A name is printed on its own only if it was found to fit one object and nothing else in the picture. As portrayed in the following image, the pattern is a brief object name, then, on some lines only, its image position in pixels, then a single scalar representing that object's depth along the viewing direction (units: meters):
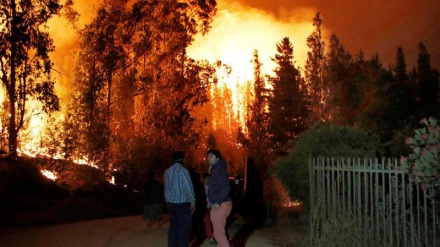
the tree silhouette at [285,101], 50.16
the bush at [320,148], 14.12
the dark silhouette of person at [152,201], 15.22
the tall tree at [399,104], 39.19
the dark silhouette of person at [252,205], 14.15
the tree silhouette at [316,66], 40.97
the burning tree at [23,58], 24.72
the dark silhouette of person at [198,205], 13.24
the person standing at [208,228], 11.90
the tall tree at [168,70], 34.81
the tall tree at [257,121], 52.68
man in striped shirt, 9.46
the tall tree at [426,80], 51.89
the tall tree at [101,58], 32.03
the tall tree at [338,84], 40.56
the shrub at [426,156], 7.05
